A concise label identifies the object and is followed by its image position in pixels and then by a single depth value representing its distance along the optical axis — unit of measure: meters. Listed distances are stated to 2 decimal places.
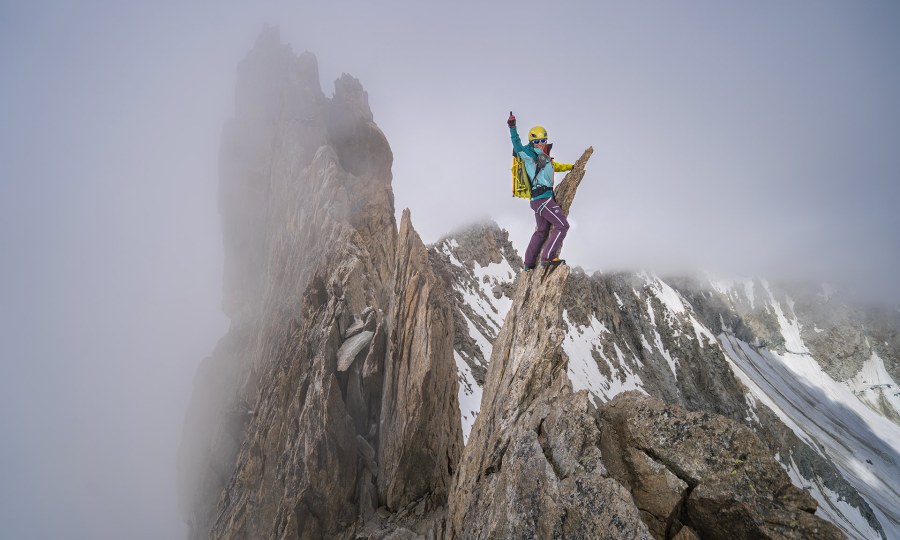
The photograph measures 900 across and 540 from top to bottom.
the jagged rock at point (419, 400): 17.44
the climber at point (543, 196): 10.96
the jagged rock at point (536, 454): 6.79
